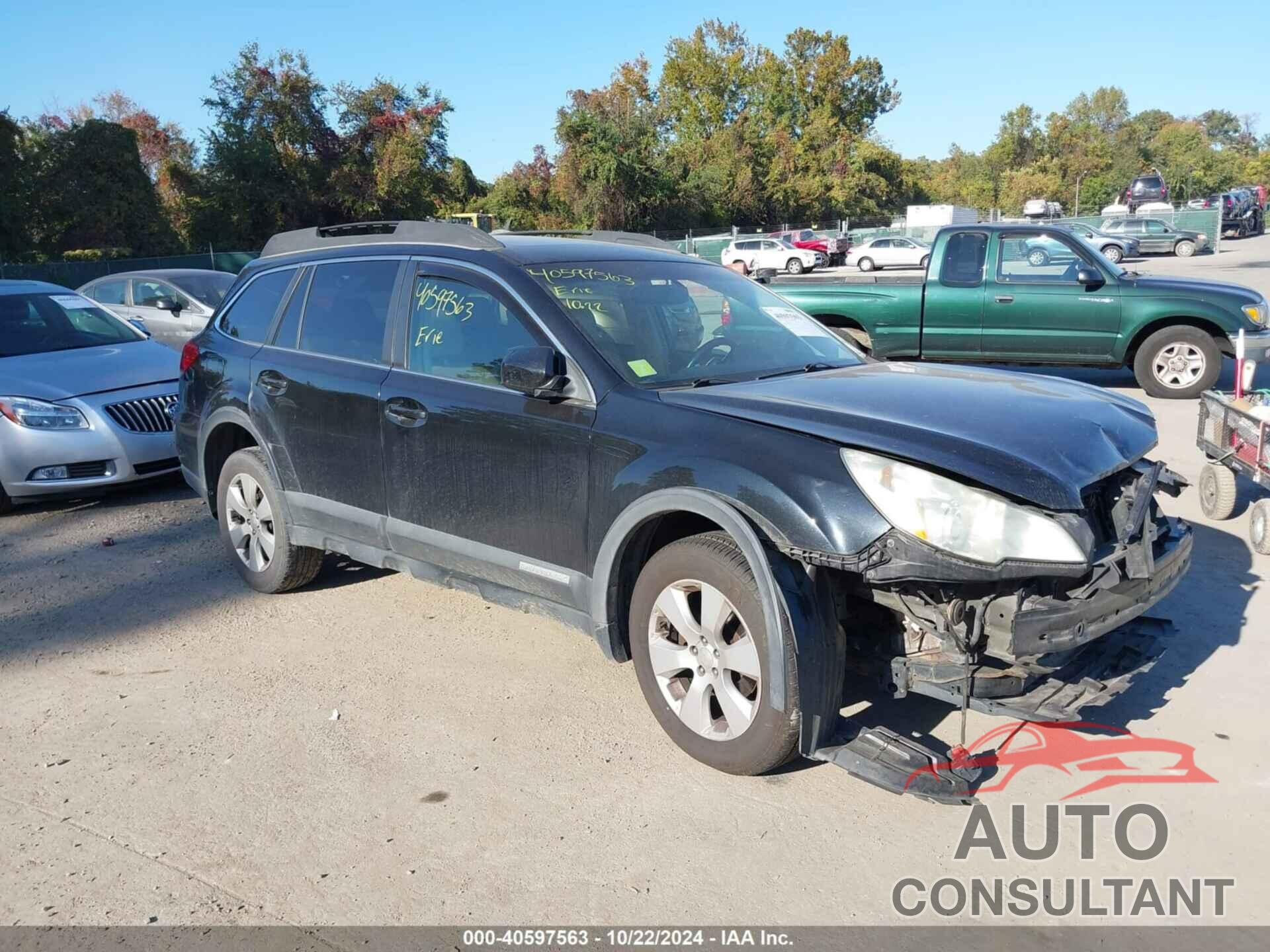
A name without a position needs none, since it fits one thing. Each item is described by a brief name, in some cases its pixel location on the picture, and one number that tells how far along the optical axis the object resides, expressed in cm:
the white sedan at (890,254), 4109
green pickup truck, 1035
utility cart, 572
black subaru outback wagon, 325
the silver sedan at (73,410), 717
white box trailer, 5547
